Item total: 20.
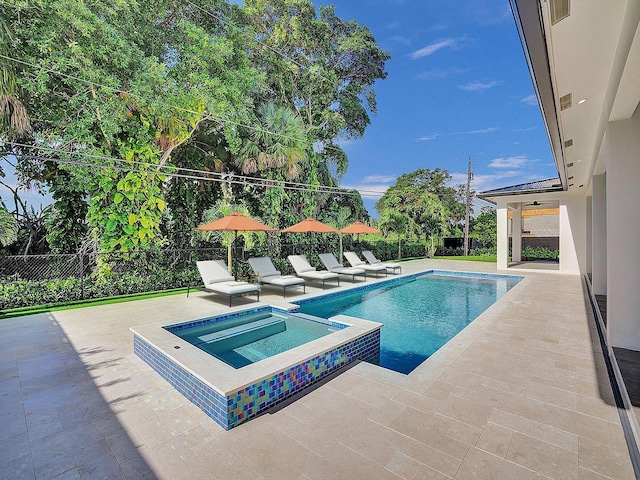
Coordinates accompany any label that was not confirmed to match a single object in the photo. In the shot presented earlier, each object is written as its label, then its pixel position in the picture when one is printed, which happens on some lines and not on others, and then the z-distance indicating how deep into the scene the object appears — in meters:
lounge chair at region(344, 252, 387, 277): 12.62
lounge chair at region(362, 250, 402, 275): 13.84
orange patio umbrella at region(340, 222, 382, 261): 12.57
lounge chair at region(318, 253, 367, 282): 11.44
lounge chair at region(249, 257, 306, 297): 9.08
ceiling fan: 16.38
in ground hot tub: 3.16
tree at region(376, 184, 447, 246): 22.72
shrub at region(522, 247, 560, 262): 21.33
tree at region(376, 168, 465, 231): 37.06
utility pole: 26.25
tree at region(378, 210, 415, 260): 21.31
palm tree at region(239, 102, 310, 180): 13.66
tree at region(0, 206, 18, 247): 8.22
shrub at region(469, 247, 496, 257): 24.41
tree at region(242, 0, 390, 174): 16.72
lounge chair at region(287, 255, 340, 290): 10.25
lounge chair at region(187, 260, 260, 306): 7.90
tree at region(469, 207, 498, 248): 24.91
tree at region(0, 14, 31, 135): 7.84
